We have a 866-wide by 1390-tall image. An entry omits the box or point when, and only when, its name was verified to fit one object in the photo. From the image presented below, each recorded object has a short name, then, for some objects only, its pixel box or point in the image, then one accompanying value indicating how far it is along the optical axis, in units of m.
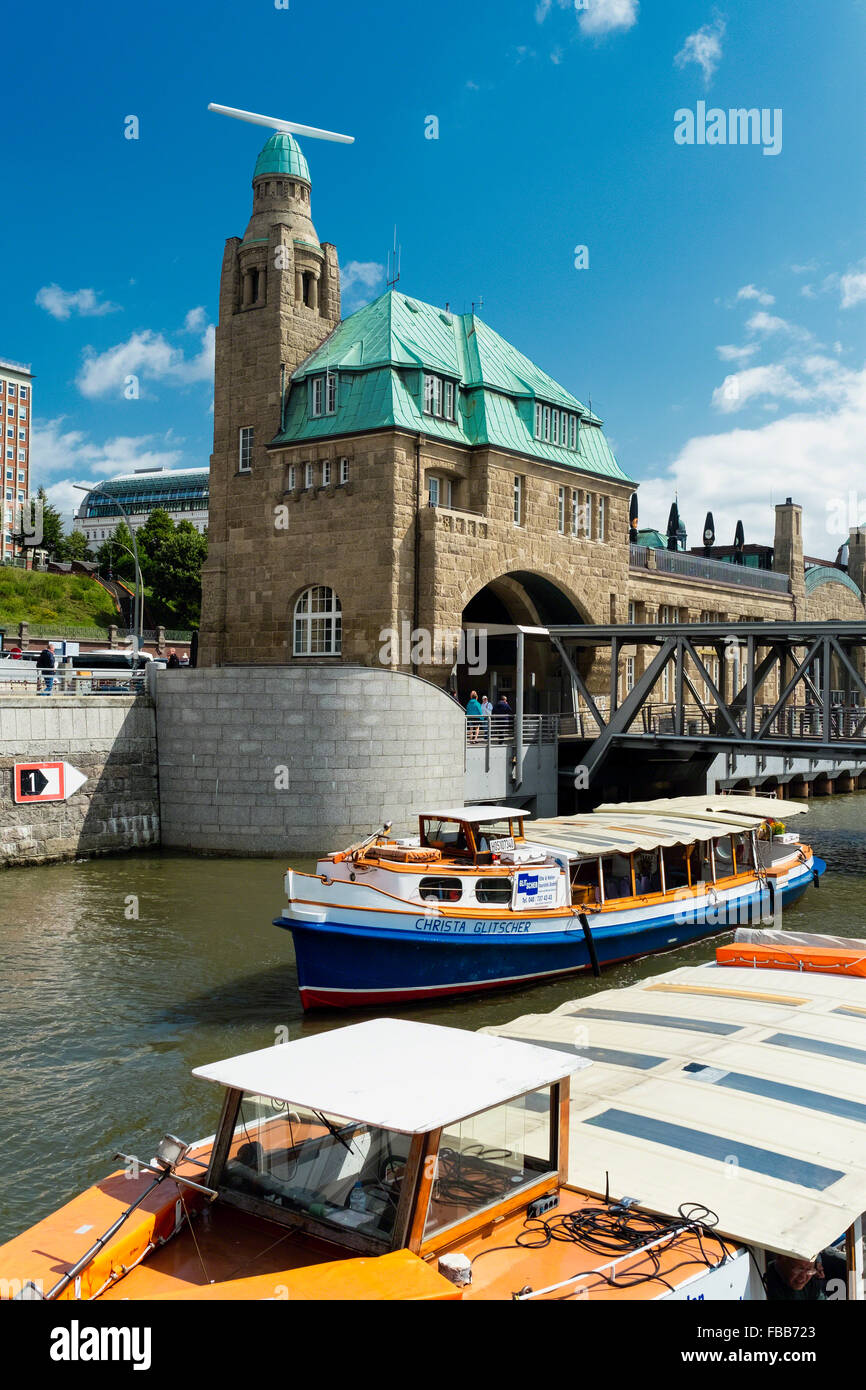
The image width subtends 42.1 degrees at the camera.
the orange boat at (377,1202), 6.30
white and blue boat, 18.16
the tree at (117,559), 98.06
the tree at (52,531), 98.31
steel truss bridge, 32.72
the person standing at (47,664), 31.86
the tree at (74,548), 101.56
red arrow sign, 29.55
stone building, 38.56
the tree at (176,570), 89.31
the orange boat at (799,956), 14.63
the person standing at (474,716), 36.78
